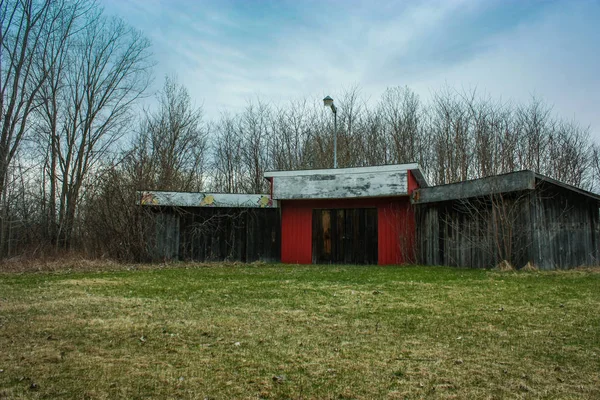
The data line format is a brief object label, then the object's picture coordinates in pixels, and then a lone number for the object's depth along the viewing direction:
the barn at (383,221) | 10.02
